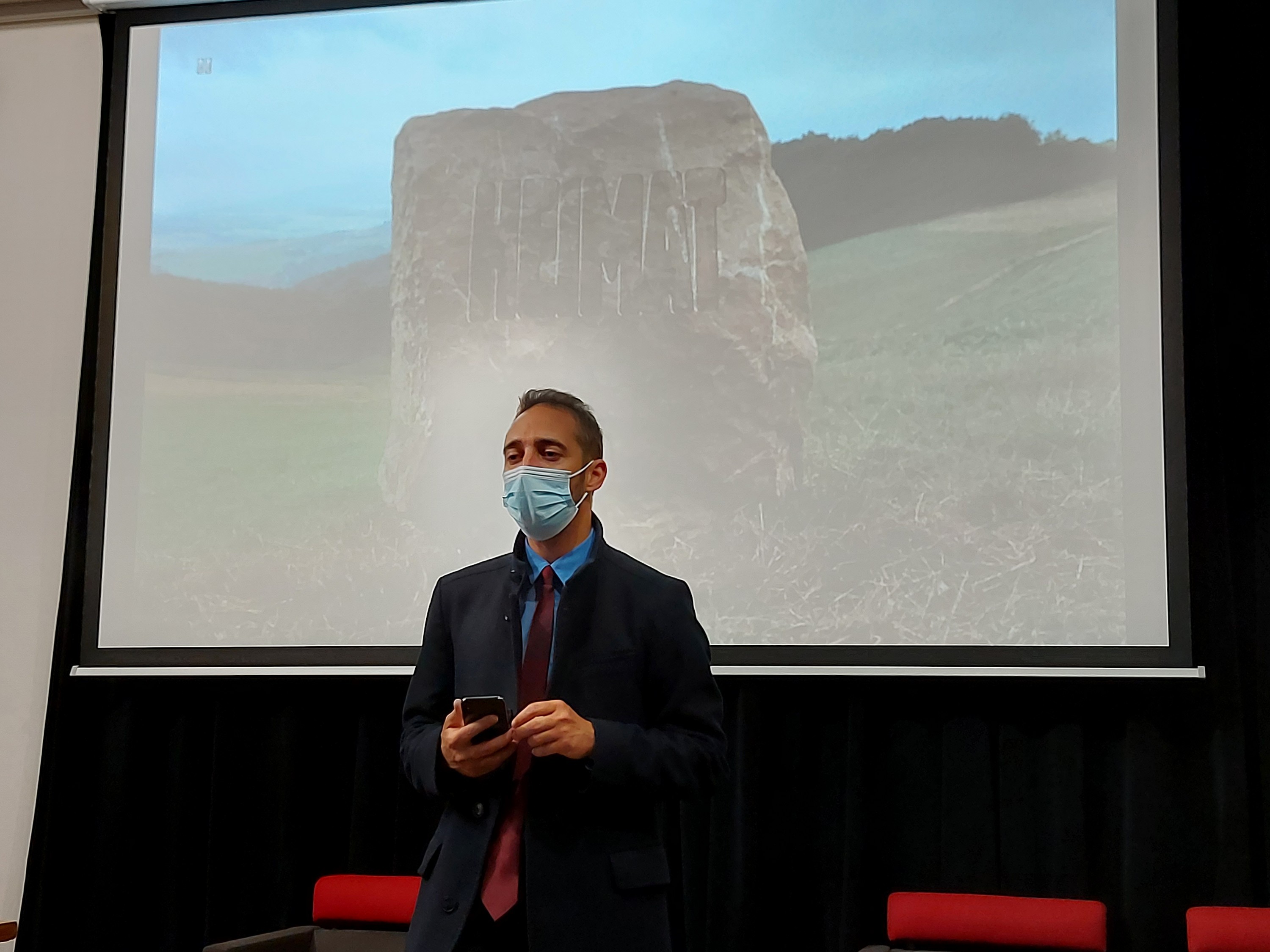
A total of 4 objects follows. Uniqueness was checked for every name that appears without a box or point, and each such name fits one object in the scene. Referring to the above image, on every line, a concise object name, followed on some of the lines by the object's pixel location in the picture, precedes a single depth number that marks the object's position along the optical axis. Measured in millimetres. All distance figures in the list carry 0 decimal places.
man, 1912
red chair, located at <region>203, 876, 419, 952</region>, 3250
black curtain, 3293
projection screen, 3381
